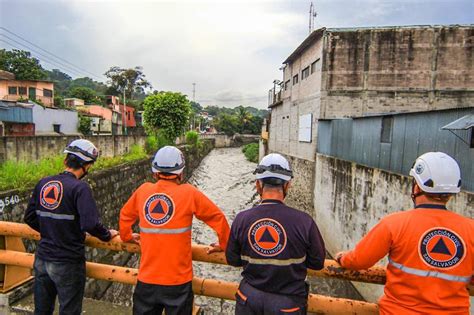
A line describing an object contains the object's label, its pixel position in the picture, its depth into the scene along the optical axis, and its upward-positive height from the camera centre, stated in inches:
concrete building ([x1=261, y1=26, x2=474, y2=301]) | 323.9 +45.6
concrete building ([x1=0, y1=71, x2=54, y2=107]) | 1115.3 +143.6
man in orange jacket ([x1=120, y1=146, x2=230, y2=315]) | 95.7 -33.5
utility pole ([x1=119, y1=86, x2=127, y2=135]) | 1582.4 +39.1
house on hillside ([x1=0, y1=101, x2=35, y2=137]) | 686.5 +17.9
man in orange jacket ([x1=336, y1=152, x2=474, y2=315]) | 73.9 -27.1
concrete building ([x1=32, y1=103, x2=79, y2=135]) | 784.3 +19.6
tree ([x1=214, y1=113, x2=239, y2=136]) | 2662.4 +67.1
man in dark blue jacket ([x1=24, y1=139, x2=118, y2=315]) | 105.7 -35.5
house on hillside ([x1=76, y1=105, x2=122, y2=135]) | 1129.1 +42.7
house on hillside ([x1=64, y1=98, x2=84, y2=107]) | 1453.9 +122.3
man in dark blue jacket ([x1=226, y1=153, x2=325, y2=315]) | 82.6 -32.1
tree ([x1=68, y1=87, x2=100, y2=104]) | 1772.9 +198.2
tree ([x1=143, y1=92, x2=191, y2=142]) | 917.8 +54.0
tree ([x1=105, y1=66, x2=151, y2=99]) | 2025.0 +328.1
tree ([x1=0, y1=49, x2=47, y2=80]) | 1519.2 +307.8
